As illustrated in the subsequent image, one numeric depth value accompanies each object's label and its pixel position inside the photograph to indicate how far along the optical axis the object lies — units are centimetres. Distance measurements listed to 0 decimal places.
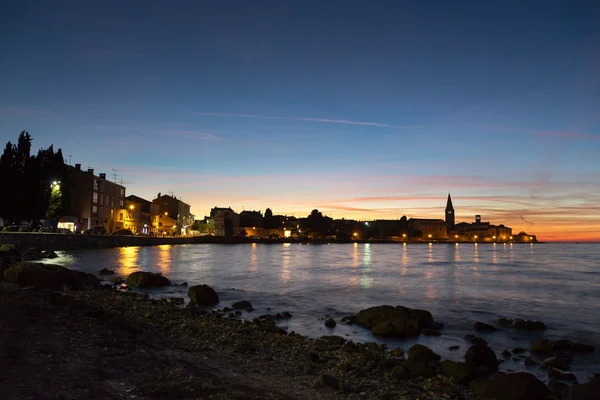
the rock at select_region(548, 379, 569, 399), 1004
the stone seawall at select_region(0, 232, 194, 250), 5596
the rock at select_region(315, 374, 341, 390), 952
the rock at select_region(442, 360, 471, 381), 1108
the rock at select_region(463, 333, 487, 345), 1627
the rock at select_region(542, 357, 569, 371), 1337
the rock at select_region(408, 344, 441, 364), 1223
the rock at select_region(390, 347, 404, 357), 1369
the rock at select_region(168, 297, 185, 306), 2310
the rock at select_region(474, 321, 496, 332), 1902
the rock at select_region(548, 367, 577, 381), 1230
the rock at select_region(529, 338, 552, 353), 1505
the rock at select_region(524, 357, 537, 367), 1356
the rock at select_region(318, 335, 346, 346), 1461
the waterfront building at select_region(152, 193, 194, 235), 16092
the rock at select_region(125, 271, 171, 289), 3044
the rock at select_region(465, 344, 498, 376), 1249
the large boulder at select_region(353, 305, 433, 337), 1711
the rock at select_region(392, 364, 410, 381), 1079
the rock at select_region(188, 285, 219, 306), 2380
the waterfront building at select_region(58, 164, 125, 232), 9079
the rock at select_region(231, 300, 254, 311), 2295
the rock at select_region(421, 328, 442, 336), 1759
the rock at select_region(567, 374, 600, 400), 885
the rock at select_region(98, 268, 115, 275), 3793
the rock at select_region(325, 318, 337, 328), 1881
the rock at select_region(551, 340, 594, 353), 1563
